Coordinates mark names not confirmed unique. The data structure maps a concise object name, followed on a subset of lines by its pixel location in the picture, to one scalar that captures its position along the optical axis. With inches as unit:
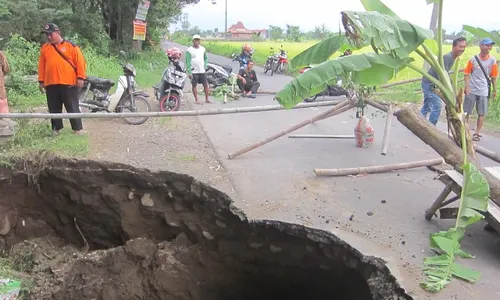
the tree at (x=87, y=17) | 458.9
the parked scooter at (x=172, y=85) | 383.9
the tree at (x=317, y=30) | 1809.5
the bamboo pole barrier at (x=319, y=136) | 314.3
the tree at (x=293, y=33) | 1995.6
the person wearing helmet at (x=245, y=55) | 559.8
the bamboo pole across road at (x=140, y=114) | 224.0
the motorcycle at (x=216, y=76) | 559.2
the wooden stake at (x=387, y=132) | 273.7
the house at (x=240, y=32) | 3221.0
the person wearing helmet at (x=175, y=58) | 391.9
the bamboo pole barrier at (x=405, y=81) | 434.0
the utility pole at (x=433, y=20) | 421.8
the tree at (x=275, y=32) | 2447.1
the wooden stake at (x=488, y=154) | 226.7
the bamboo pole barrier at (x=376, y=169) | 238.2
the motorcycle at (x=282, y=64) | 768.3
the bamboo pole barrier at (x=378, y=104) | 269.3
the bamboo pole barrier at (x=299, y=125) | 262.2
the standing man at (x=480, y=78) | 320.8
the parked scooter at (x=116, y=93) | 342.0
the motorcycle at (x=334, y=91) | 503.8
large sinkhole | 201.2
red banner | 557.0
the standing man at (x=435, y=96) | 289.8
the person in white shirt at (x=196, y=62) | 422.9
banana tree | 149.2
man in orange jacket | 257.8
